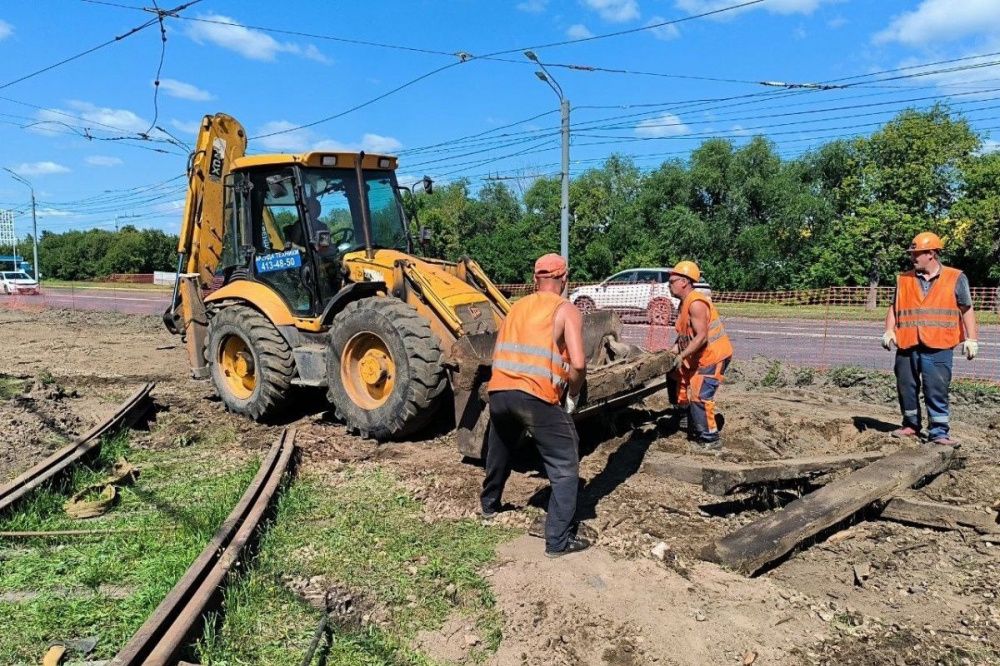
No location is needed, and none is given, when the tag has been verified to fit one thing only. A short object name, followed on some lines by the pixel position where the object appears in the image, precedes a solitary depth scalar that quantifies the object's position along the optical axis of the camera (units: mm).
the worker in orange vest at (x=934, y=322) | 5898
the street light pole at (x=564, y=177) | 17297
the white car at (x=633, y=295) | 17344
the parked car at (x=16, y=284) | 35688
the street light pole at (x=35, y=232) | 46906
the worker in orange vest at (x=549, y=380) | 4242
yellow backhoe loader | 6180
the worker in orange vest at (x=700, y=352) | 5977
